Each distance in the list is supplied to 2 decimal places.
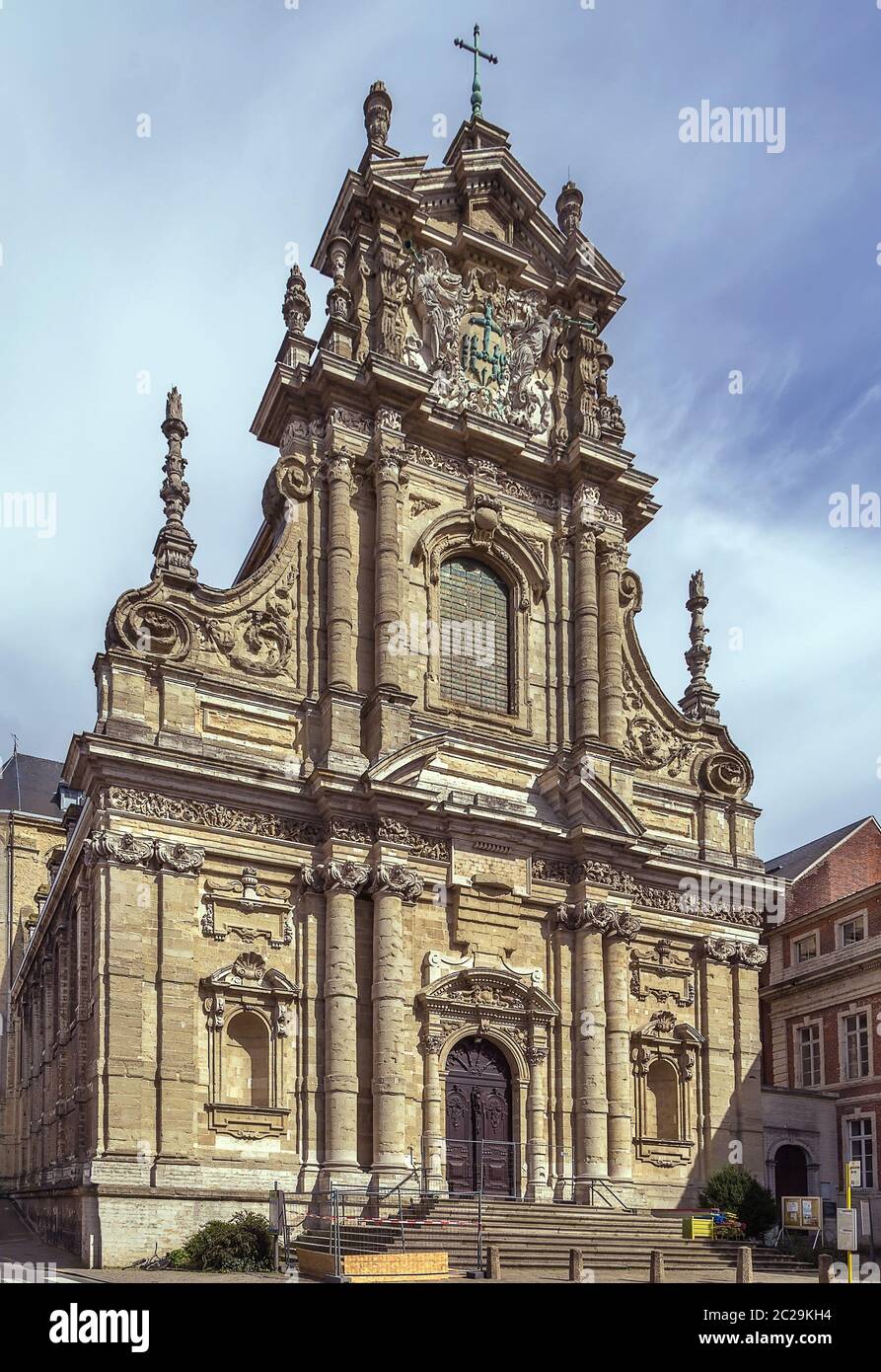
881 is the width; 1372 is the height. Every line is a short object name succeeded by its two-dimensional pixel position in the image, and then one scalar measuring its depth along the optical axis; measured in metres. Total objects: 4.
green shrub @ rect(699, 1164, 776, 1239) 26.66
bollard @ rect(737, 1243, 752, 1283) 18.12
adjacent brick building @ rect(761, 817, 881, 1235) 34.19
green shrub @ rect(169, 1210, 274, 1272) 20.89
